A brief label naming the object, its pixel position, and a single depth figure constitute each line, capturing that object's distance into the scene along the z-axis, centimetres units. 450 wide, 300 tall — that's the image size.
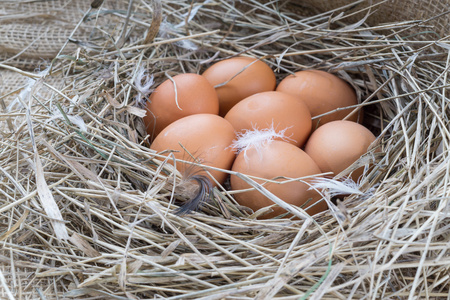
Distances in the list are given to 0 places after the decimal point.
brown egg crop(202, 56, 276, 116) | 53
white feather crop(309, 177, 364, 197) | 43
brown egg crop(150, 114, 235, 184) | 47
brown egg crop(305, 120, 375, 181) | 48
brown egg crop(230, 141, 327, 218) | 46
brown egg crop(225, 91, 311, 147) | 49
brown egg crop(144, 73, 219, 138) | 50
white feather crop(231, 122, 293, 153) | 47
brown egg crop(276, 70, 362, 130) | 52
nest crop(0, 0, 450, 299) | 40
